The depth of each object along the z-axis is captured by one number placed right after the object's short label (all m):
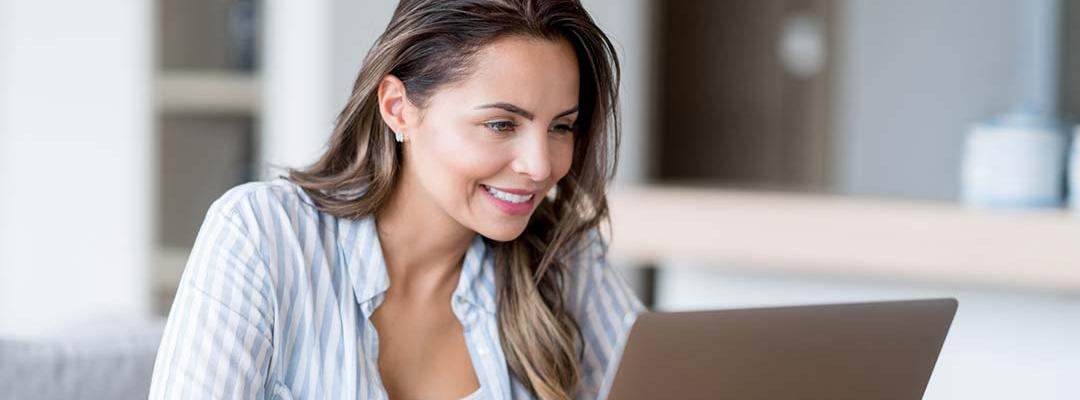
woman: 2.59
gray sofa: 2.69
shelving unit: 4.41
